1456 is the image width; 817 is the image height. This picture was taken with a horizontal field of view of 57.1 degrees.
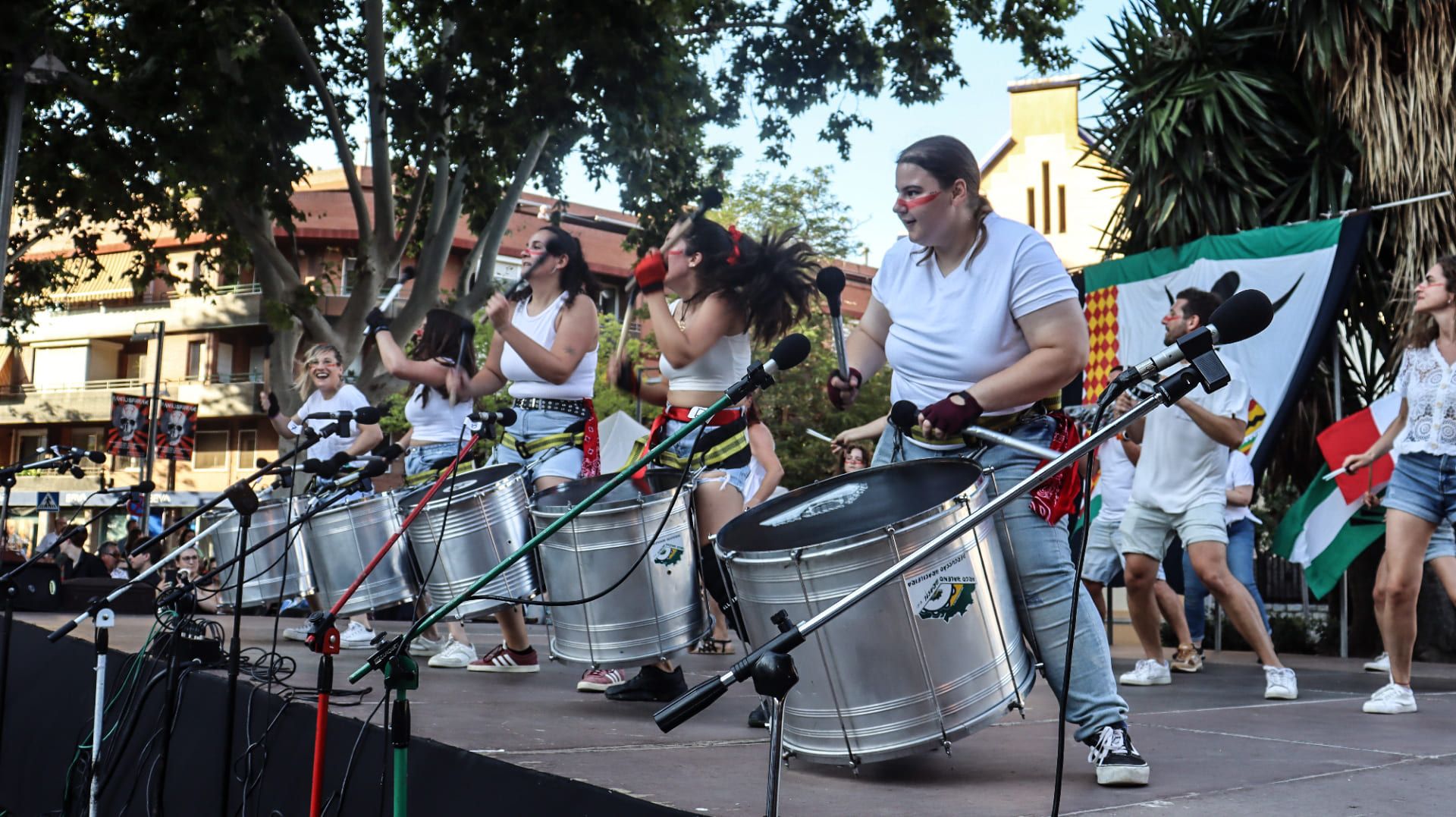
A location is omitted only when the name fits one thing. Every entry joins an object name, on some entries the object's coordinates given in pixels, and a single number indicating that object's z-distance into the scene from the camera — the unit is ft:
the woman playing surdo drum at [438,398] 22.91
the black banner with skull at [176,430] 80.28
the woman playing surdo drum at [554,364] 19.10
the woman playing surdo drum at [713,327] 16.46
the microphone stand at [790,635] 7.14
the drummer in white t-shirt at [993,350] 11.25
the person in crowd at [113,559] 51.24
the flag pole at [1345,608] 31.23
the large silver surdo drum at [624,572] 15.53
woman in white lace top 17.49
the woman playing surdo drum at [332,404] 26.22
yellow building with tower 129.49
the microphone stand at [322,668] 9.46
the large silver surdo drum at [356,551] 21.29
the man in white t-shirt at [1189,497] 19.99
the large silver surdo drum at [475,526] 19.22
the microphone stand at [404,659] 8.54
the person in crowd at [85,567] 53.16
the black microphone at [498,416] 17.62
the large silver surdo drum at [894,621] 10.44
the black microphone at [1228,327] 8.27
